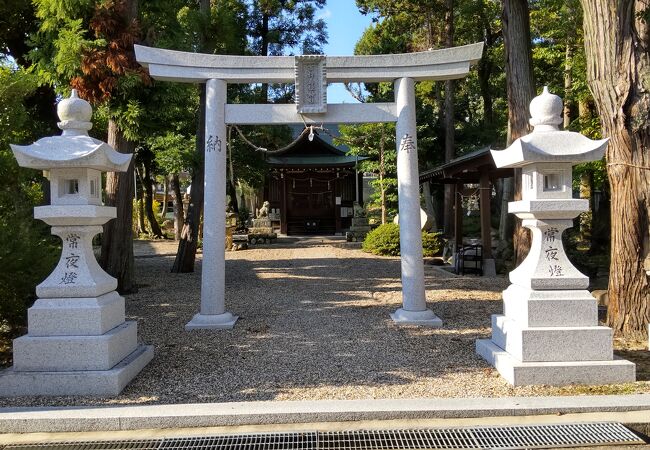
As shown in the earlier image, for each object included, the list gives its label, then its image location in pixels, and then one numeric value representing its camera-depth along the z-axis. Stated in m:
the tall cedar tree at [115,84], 8.28
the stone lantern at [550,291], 4.61
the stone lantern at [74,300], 4.56
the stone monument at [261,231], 22.14
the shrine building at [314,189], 25.67
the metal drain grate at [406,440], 3.56
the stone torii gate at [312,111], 7.16
